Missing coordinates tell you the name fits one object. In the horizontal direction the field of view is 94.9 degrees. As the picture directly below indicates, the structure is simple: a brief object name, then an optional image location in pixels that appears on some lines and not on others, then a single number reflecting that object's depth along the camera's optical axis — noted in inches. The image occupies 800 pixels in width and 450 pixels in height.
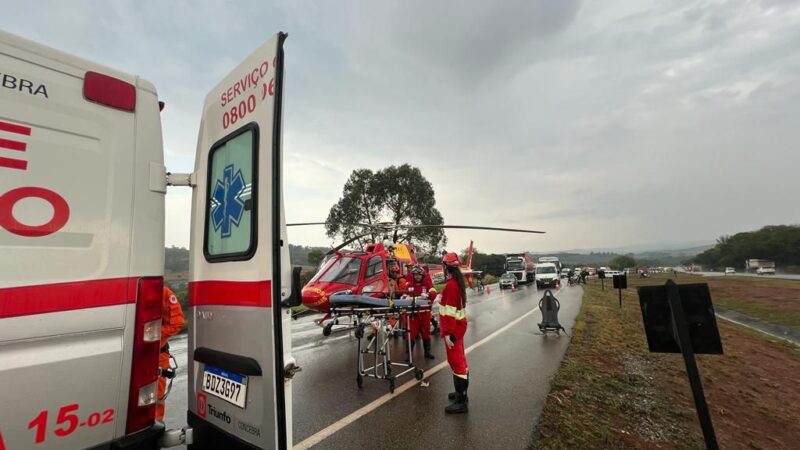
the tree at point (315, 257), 1206.9
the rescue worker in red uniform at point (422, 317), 285.6
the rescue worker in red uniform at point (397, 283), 350.9
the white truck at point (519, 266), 1589.6
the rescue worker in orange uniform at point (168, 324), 122.6
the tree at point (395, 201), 1631.4
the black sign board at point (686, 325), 119.4
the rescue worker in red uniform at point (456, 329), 181.2
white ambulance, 63.5
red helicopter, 372.9
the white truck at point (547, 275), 1256.3
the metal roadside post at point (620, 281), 599.2
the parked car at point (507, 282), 1277.1
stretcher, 208.5
